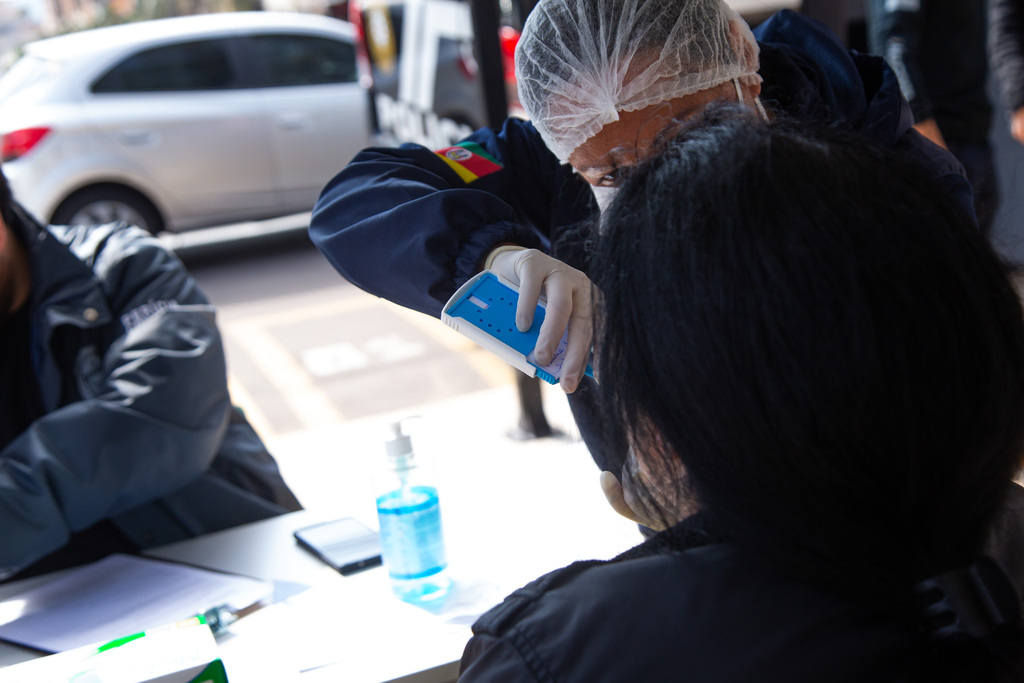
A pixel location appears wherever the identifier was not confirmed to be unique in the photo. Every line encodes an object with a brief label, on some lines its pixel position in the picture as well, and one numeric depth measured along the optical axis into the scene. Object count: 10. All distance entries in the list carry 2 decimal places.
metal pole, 2.64
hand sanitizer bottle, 1.12
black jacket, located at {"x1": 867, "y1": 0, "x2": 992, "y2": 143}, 2.43
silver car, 4.89
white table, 1.00
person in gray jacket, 1.32
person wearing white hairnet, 1.04
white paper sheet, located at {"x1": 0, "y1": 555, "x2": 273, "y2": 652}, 1.12
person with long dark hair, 0.54
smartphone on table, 1.21
